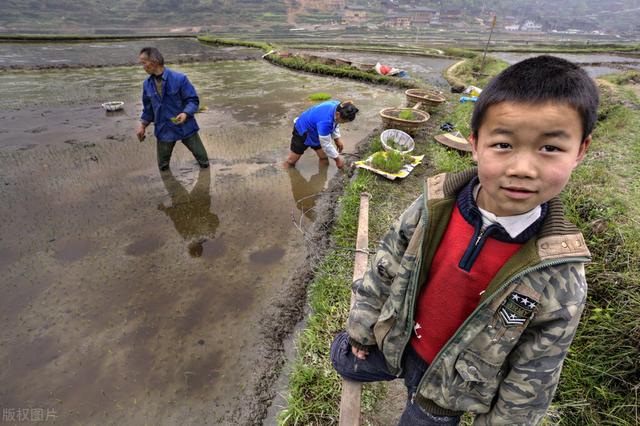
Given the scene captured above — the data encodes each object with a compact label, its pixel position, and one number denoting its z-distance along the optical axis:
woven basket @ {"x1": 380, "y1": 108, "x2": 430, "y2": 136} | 6.55
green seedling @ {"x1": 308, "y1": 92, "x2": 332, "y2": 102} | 9.41
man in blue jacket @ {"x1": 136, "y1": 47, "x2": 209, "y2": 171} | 4.36
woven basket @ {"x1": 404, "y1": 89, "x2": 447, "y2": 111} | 8.38
